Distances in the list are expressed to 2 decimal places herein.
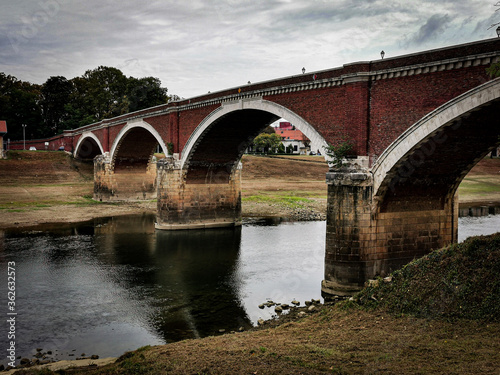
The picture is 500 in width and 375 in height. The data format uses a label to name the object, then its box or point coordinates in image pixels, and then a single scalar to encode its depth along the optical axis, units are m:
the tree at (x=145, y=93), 67.81
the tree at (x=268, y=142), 70.25
